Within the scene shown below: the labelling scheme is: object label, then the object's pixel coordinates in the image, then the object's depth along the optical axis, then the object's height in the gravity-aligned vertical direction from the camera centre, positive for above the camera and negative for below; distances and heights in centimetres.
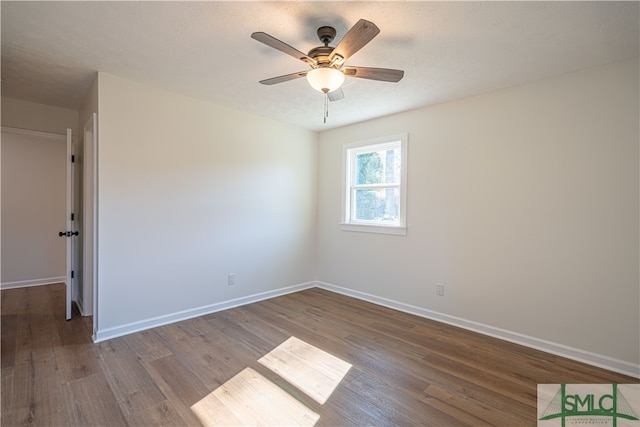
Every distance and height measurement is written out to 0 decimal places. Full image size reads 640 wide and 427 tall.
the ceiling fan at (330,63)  172 +95
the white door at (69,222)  321 -15
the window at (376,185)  375 +35
